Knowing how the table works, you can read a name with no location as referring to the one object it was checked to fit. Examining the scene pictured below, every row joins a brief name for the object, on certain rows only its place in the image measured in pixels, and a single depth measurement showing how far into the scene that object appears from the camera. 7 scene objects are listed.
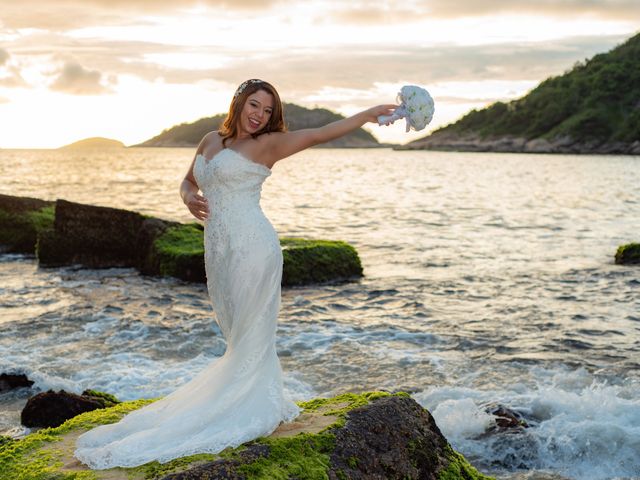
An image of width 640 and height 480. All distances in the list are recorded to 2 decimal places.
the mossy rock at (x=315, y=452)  5.02
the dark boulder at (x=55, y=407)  8.38
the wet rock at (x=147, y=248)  19.12
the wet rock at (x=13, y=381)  10.73
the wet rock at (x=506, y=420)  9.27
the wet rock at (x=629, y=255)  22.16
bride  5.63
